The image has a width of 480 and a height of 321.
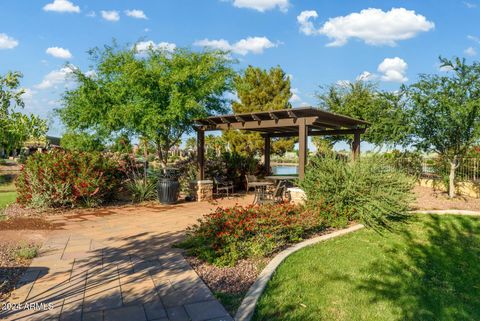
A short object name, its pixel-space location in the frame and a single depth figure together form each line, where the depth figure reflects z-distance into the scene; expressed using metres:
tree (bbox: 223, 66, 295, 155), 24.34
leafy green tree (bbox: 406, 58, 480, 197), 10.87
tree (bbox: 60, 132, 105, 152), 12.08
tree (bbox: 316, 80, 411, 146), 12.70
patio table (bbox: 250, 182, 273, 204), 9.82
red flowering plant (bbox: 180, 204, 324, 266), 5.12
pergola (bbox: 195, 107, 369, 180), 9.26
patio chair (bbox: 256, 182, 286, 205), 8.72
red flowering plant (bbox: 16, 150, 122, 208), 9.04
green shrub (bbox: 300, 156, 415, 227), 7.36
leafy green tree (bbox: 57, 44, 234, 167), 10.33
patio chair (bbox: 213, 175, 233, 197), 12.80
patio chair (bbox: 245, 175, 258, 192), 11.98
